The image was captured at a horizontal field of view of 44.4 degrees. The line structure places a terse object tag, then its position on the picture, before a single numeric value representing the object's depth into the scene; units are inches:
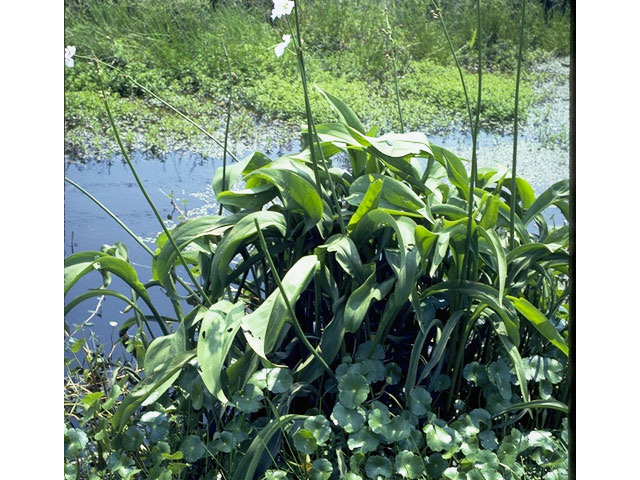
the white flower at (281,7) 53.1
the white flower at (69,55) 58.7
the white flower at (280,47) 53.0
